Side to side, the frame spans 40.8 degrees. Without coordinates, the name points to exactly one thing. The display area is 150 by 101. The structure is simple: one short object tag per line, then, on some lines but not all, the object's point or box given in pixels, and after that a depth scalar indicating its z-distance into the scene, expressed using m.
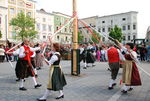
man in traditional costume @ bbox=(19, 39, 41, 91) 7.16
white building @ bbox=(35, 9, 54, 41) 54.72
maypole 9.89
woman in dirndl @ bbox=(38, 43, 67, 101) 5.61
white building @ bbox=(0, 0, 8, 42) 43.16
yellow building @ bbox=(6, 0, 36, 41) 45.66
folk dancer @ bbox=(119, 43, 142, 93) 6.34
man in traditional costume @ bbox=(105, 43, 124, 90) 7.23
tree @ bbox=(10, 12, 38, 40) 37.47
